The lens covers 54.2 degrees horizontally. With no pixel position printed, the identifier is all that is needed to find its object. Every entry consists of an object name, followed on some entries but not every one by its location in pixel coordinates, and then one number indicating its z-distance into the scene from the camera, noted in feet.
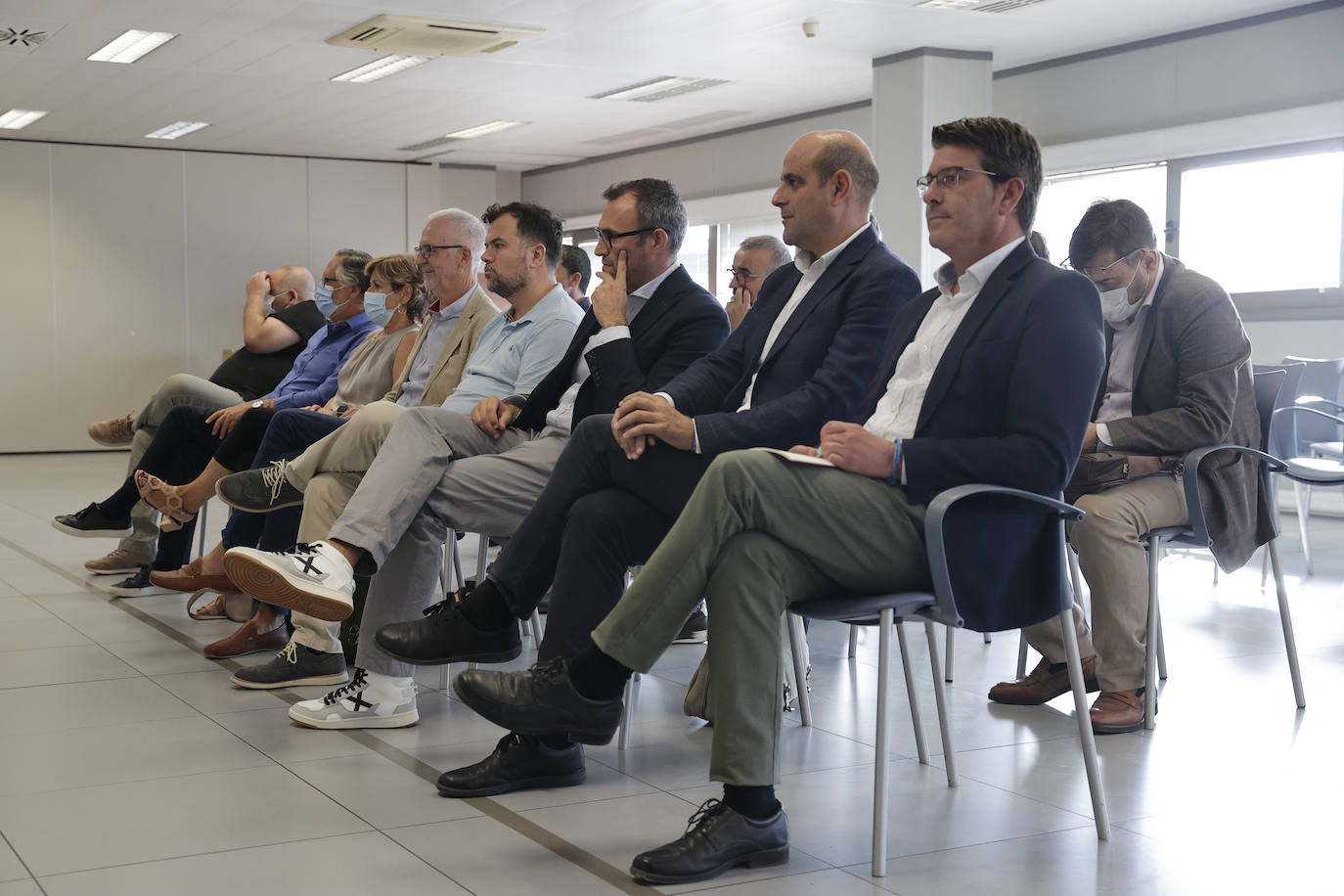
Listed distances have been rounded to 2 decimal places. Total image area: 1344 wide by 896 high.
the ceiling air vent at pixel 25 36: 25.70
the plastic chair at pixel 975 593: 6.92
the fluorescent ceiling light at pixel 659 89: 31.55
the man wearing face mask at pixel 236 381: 16.76
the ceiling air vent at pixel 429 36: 24.48
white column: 26.78
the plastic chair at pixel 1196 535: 9.98
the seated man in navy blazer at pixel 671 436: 8.18
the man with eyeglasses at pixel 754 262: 15.74
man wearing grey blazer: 10.14
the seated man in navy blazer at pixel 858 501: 6.79
